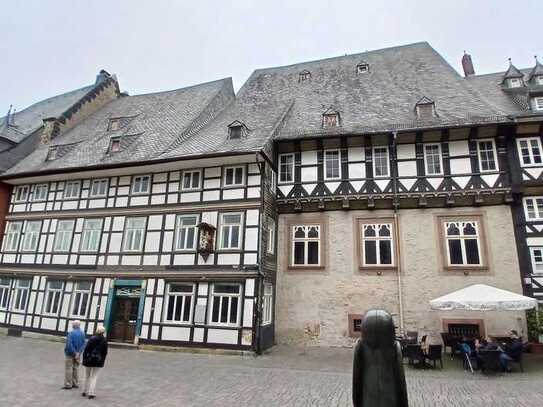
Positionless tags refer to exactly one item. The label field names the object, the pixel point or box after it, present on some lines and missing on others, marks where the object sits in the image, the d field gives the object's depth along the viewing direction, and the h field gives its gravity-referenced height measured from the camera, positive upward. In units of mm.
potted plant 12752 -597
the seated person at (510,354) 10555 -1201
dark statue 3846 -613
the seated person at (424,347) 11343 -1182
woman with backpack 7664 -1216
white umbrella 11141 +327
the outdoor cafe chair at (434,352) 11010 -1246
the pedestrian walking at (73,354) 8328 -1207
